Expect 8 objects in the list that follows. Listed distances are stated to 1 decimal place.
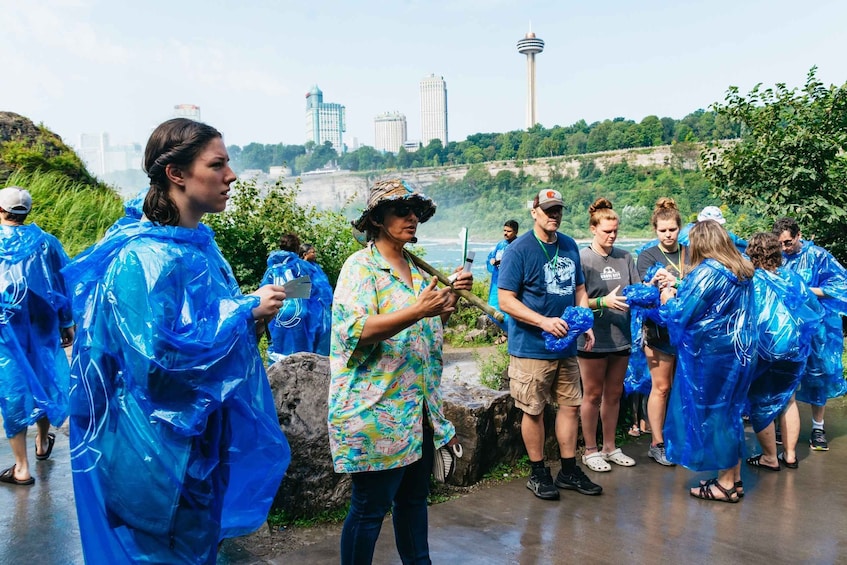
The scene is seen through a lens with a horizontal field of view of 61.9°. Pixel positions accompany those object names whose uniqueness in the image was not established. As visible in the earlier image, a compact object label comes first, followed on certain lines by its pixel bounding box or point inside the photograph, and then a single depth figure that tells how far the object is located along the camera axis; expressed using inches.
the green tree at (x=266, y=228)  417.1
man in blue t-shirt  169.2
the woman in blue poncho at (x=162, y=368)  82.4
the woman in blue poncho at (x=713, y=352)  163.0
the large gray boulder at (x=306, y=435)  150.2
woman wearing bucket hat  102.7
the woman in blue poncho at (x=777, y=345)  179.5
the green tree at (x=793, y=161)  355.3
